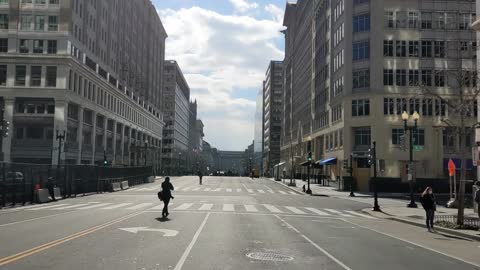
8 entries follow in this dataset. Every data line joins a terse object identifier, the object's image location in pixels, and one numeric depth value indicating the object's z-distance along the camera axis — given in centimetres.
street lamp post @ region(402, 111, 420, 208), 3130
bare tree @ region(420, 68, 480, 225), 1967
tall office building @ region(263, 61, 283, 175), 18875
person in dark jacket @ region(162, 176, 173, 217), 2089
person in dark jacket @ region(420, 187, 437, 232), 1900
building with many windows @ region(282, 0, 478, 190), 6003
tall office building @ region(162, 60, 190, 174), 17575
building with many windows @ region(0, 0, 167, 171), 6850
